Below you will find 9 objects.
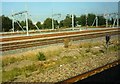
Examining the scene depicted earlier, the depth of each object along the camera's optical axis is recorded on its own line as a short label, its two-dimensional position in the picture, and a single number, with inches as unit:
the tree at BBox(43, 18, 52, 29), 4089.6
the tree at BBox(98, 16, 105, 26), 4855.1
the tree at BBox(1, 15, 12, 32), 3128.4
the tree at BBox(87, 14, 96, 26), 4741.6
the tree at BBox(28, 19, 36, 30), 3491.6
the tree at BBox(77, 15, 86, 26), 4832.7
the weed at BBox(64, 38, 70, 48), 896.3
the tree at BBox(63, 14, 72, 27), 4512.8
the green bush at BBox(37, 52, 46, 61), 610.5
